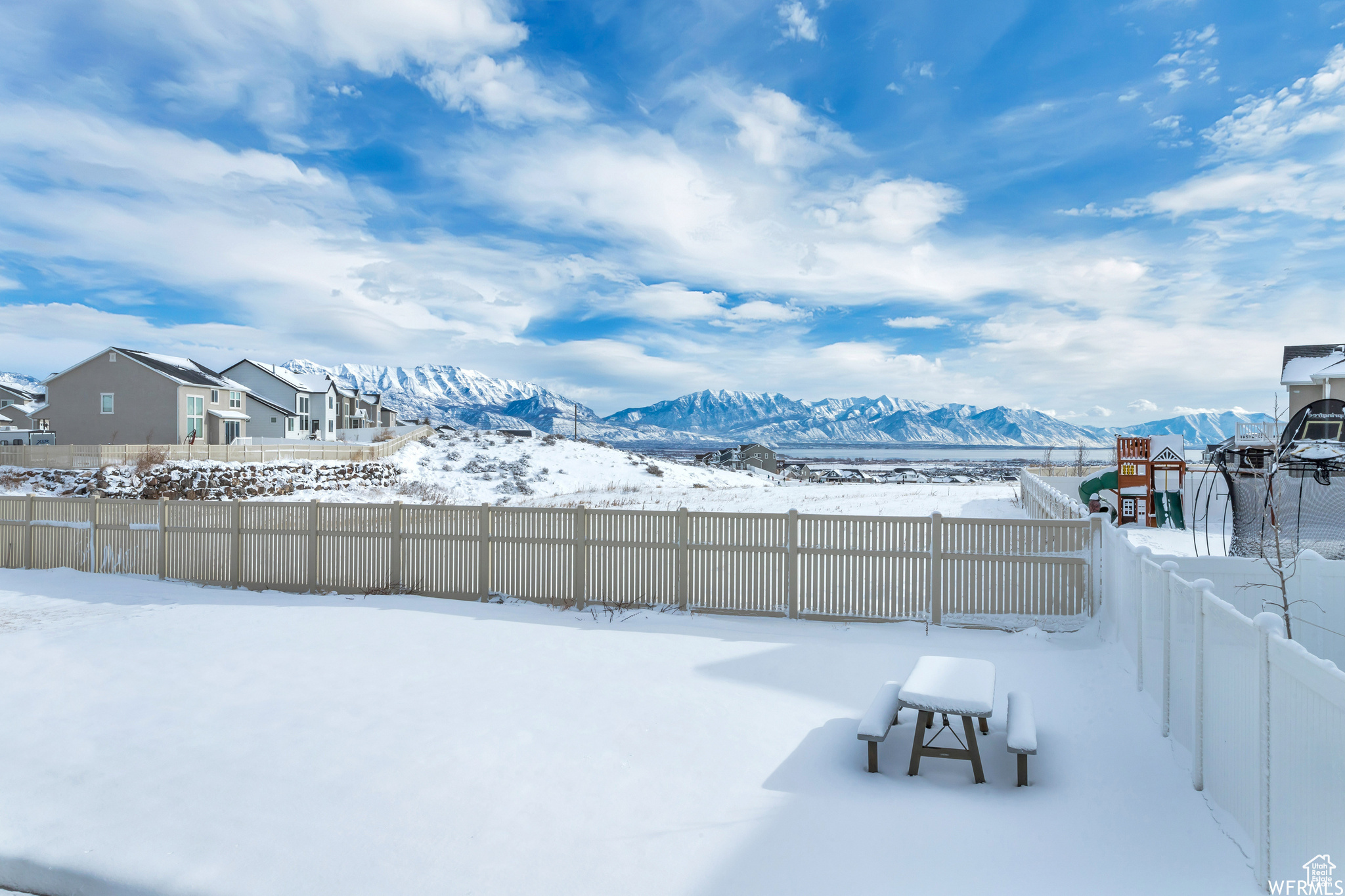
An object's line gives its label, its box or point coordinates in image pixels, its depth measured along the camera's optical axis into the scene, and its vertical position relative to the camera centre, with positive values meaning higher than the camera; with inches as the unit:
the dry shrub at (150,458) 1056.2 -7.8
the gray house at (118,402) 1450.5 +102.7
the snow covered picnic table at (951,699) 186.9 -65.6
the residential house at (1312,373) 1186.0 +131.9
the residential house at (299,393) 2007.9 +172.0
